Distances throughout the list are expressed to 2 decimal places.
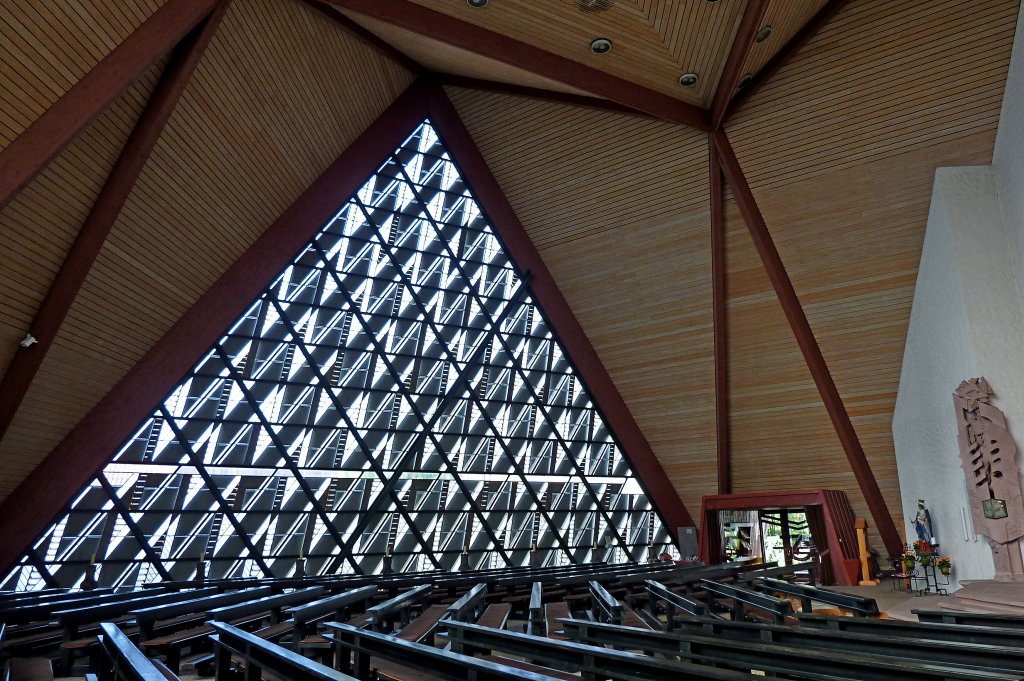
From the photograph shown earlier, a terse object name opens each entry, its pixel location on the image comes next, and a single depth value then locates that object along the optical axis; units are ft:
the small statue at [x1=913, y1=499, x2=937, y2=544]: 44.87
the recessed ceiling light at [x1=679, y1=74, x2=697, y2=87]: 39.37
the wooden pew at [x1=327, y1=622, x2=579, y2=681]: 8.84
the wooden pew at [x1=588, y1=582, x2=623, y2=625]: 16.53
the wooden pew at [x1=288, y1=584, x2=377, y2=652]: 14.47
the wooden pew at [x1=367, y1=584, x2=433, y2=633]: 15.56
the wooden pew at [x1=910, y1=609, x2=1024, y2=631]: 16.72
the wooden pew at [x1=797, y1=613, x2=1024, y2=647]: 14.20
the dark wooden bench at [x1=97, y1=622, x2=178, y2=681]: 8.54
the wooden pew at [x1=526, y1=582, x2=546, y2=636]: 18.54
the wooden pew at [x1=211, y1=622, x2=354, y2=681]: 8.46
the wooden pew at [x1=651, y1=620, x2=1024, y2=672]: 11.48
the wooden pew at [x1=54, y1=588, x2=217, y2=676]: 17.92
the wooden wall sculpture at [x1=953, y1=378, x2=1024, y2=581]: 33.45
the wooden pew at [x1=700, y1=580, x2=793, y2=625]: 17.11
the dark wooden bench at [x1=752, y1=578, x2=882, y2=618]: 18.66
